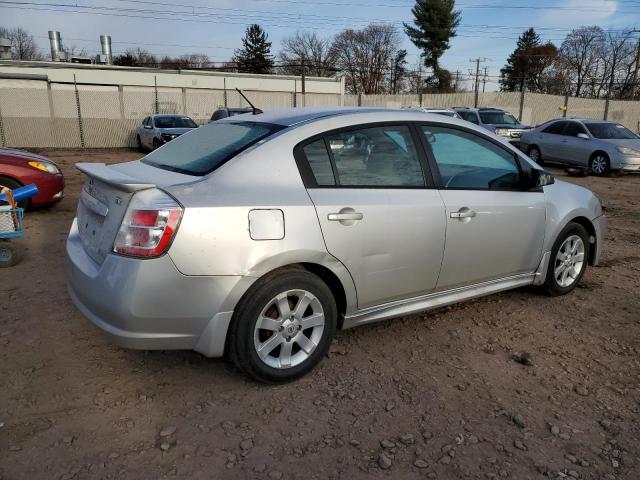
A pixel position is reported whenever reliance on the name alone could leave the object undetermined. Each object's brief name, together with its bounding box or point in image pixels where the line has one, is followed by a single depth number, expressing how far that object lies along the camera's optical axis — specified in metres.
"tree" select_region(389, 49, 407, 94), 60.25
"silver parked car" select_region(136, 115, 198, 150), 18.38
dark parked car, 18.09
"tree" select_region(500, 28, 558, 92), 68.19
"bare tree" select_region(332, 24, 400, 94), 62.81
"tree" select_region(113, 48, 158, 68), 58.68
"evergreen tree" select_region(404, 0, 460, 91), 57.91
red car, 7.04
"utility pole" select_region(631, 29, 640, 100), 38.92
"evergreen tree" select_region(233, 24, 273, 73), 64.38
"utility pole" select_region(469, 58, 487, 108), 31.06
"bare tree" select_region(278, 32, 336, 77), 62.49
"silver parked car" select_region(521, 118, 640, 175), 13.43
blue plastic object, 5.57
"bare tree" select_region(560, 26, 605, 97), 65.31
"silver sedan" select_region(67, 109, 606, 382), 2.63
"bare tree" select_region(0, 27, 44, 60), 62.38
